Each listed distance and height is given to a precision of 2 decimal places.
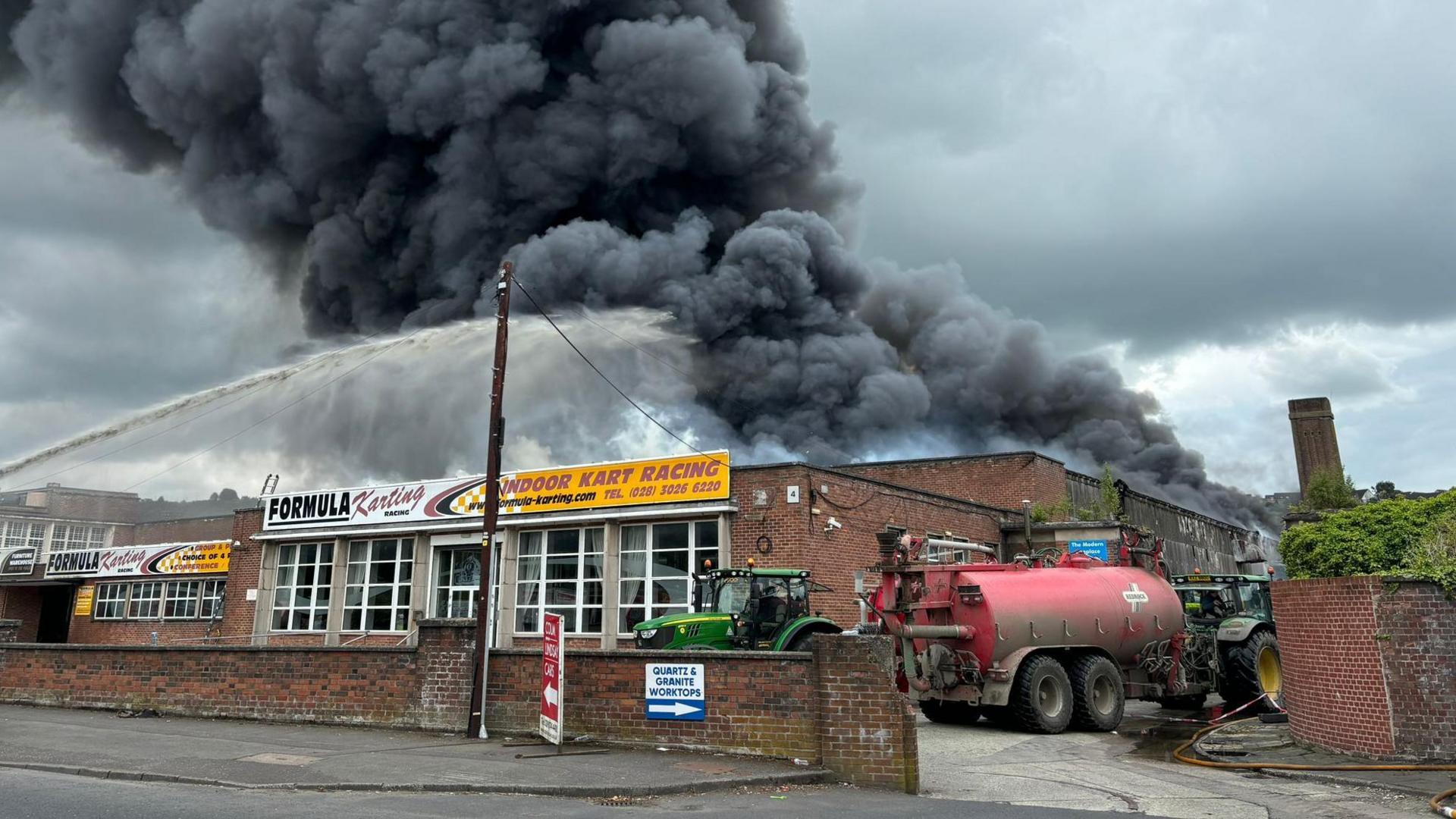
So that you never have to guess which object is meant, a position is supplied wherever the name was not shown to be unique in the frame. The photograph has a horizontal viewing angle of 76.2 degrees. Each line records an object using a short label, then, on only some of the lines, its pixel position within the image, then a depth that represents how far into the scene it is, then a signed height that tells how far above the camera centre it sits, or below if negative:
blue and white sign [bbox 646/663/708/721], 9.76 -0.64
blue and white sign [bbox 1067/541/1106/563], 24.17 +2.03
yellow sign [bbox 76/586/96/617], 33.91 +1.31
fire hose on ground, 7.29 -1.40
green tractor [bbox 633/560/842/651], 14.03 +0.17
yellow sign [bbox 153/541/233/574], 29.47 +2.39
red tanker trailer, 12.71 -0.16
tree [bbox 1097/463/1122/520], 29.69 +4.00
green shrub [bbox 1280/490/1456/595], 9.62 +0.87
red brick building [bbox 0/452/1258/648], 18.86 +2.05
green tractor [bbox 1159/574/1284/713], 15.08 -0.18
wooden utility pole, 11.29 +1.66
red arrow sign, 9.97 -0.51
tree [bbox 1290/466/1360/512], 31.27 +4.44
